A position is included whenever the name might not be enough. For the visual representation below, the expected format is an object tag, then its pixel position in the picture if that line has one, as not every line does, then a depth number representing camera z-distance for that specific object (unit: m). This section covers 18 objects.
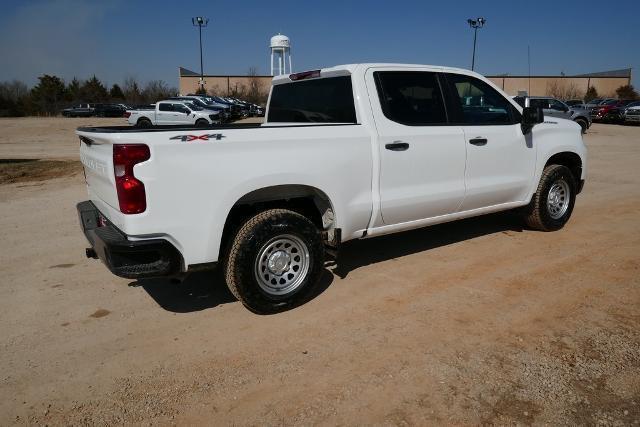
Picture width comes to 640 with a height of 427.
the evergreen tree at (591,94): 68.62
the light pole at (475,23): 55.44
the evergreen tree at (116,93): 74.94
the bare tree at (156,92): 73.38
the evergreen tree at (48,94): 59.97
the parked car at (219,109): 29.92
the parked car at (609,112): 31.59
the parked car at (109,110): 51.03
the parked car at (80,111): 52.47
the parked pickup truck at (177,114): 28.46
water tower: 61.06
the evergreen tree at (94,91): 69.69
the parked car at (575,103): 31.87
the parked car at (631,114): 29.98
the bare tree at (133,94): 72.28
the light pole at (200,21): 54.56
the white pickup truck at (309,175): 3.29
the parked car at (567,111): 23.50
